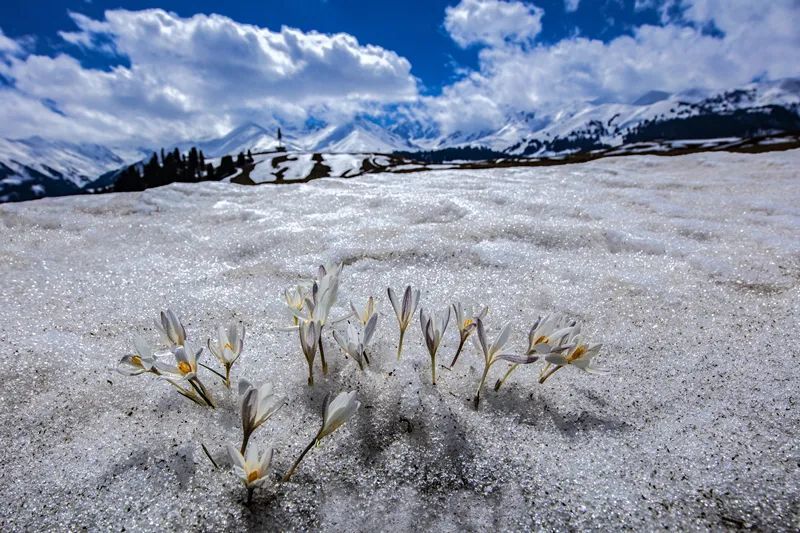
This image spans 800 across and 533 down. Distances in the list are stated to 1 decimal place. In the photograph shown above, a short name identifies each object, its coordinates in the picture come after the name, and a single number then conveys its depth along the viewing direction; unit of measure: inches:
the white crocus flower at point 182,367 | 10.5
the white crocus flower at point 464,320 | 12.8
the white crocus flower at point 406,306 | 13.2
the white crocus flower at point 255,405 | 9.1
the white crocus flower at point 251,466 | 8.6
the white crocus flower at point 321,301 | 12.2
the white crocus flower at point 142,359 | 10.5
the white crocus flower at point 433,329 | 12.3
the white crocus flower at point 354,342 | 12.2
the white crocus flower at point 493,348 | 11.4
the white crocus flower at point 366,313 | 13.3
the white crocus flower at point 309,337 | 11.7
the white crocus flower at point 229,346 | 11.7
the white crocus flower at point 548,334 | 11.6
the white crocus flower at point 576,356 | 11.3
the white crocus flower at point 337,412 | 9.4
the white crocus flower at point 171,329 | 11.8
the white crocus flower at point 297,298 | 13.2
